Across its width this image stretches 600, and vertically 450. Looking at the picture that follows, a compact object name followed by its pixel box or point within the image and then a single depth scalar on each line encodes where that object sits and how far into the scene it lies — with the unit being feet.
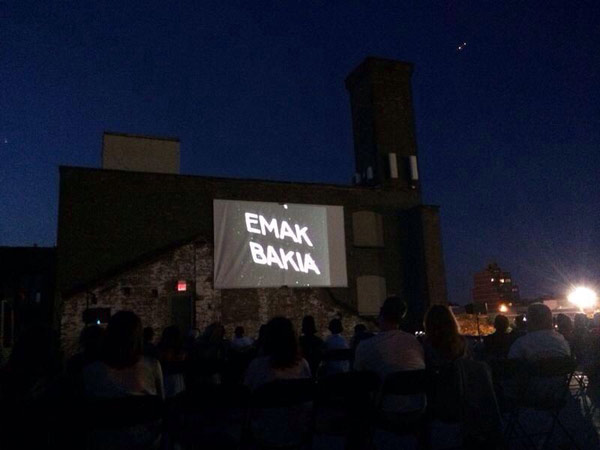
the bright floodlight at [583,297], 80.09
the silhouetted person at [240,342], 24.38
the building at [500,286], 598.75
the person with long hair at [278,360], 10.28
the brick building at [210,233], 51.03
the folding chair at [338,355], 18.12
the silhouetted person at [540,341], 13.91
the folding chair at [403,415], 10.93
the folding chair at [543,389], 12.73
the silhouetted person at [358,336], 20.74
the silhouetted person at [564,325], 27.48
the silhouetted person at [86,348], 12.07
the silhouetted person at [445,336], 10.94
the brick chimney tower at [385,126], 70.18
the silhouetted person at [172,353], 13.19
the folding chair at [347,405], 9.51
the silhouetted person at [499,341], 21.17
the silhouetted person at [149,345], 16.40
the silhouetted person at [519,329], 22.38
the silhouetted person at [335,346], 19.11
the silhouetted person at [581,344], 23.62
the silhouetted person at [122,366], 9.14
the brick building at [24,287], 51.09
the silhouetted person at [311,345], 21.10
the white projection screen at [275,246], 54.57
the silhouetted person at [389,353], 11.10
